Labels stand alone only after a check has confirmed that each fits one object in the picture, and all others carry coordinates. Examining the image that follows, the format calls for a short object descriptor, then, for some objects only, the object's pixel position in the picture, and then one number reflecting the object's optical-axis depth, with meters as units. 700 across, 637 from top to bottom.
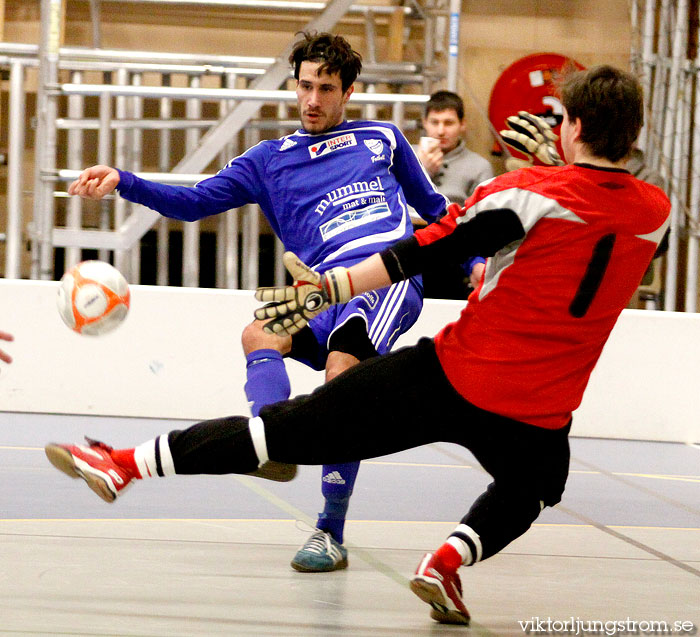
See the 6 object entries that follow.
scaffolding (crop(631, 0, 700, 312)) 16.45
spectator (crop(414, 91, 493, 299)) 14.20
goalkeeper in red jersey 6.00
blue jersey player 7.86
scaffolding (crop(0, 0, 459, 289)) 14.73
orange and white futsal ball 7.57
